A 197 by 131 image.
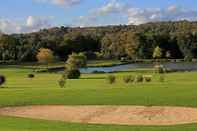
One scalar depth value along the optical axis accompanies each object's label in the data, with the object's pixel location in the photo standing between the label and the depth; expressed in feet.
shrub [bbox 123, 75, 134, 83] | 203.41
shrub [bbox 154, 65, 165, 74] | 293.33
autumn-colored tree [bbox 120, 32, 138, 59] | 585.22
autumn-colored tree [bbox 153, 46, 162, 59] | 535.97
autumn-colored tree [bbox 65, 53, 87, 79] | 266.16
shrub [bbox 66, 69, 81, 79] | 264.50
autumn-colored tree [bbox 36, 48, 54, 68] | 483.51
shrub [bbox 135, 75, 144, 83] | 199.40
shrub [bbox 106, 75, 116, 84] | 201.44
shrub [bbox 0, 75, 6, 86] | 182.49
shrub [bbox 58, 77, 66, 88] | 177.47
